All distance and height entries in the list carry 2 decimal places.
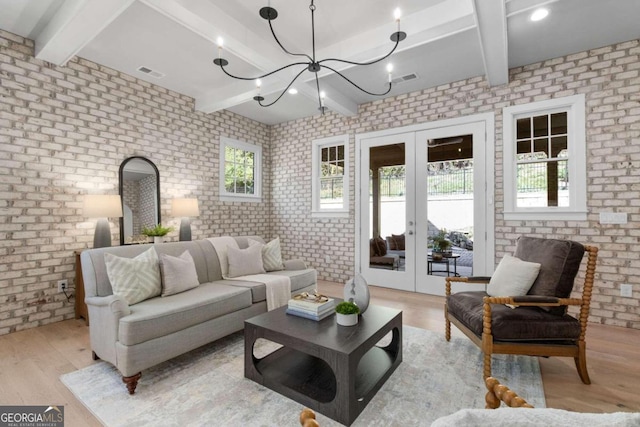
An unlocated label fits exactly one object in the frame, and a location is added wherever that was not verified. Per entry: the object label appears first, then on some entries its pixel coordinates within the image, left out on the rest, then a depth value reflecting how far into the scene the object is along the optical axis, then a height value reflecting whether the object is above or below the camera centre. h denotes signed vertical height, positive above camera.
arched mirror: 3.90 +0.20
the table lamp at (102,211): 3.29 +0.01
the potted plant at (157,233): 3.85 -0.28
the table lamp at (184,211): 4.27 +0.00
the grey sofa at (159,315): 2.04 -0.81
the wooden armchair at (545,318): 2.08 -0.78
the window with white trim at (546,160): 3.42 +0.56
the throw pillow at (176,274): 2.68 -0.59
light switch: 3.19 -0.13
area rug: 1.75 -1.21
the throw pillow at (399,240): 4.63 -0.49
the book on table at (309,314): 2.22 -0.79
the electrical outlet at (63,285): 3.36 -0.81
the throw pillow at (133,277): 2.40 -0.54
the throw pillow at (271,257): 3.75 -0.59
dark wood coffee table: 1.71 -1.06
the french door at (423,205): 4.02 +0.05
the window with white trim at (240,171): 5.23 +0.73
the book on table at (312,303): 2.24 -0.71
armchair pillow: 2.31 -0.56
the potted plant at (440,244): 4.27 -0.52
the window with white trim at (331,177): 5.17 +0.58
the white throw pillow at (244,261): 3.45 -0.60
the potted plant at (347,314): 2.10 -0.74
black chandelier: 1.92 +1.11
